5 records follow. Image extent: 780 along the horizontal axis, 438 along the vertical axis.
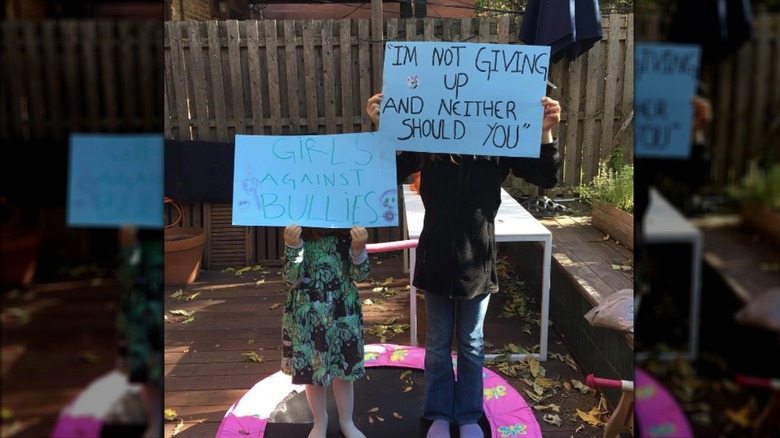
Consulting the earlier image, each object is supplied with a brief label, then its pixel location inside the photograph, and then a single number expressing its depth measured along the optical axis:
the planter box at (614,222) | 4.23
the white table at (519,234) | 3.58
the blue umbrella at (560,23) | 4.44
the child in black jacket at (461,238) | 2.35
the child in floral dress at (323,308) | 2.36
